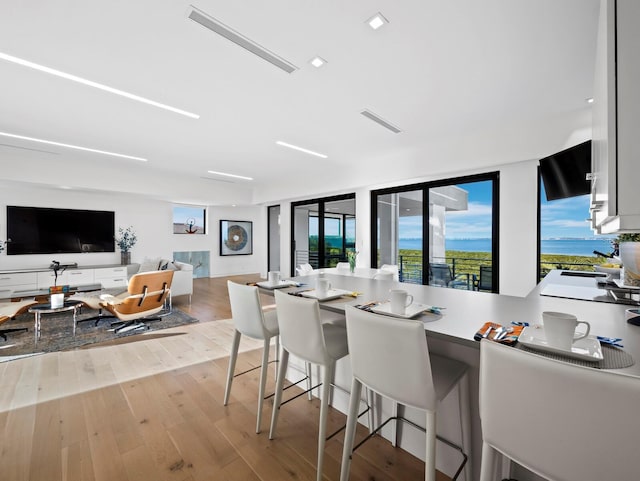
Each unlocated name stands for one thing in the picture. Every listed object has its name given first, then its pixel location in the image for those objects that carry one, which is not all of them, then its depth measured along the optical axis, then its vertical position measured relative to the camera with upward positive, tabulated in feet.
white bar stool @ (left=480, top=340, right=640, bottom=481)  2.14 -1.43
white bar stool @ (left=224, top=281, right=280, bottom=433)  6.23 -1.72
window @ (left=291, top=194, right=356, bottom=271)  22.70 +0.91
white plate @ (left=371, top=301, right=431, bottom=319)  4.40 -1.08
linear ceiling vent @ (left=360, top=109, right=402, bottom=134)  11.68 +5.09
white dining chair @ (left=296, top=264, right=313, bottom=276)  15.60 -1.54
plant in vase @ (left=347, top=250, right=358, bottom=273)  20.04 -1.14
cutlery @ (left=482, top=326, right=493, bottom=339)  3.47 -1.11
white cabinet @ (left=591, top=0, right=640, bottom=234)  2.82 +1.25
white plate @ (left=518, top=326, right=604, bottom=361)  2.85 -1.09
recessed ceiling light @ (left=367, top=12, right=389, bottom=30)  6.45 +4.93
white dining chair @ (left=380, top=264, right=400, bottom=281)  13.20 -1.31
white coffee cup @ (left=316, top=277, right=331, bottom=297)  5.85 -0.91
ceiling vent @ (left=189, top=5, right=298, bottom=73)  6.51 +4.96
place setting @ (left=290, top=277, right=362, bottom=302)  5.77 -1.06
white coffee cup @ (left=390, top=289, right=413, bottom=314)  4.47 -0.93
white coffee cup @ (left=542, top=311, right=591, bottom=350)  3.02 -0.92
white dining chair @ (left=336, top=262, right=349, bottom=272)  15.95 -1.40
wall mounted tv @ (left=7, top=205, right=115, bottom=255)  19.69 +0.80
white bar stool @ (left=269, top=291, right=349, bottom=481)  4.83 -1.78
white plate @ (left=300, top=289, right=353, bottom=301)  5.72 -1.08
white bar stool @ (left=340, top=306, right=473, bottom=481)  3.58 -1.77
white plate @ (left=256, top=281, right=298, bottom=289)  6.97 -1.04
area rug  11.07 -3.93
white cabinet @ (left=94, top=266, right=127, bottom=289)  20.94 -2.53
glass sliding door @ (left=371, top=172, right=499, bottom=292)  14.62 +0.55
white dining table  3.73 -1.14
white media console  17.84 -2.41
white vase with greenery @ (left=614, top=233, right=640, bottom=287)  5.03 -0.37
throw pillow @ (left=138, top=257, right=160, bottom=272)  20.70 -1.73
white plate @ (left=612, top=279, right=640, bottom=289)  5.86 -0.93
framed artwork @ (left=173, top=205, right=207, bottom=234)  27.71 +2.14
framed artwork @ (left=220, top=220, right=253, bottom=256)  30.81 +0.46
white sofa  18.47 -1.95
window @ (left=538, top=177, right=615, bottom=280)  12.51 +0.12
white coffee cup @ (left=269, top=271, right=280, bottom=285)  7.14 -0.89
